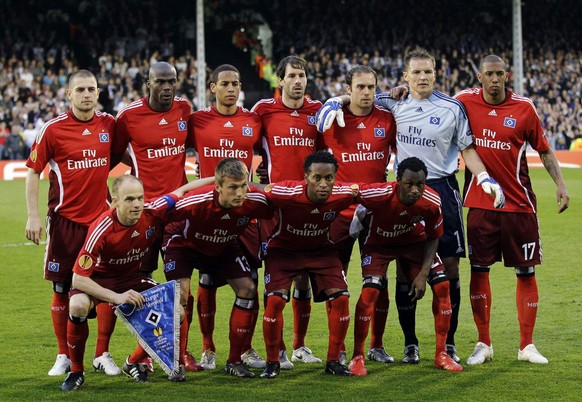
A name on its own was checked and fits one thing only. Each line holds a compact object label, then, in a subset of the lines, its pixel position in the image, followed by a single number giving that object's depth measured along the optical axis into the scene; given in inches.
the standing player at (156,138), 632.4
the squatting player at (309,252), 580.4
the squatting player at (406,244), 591.2
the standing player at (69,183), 621.3
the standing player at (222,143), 633.0
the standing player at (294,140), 645.9
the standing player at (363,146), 633.6
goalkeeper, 633.6
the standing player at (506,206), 636.7
